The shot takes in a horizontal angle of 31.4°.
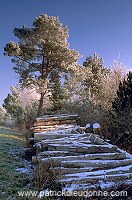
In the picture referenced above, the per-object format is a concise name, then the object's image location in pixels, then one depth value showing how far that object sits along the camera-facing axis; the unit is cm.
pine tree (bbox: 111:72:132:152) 1084
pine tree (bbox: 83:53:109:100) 2513
